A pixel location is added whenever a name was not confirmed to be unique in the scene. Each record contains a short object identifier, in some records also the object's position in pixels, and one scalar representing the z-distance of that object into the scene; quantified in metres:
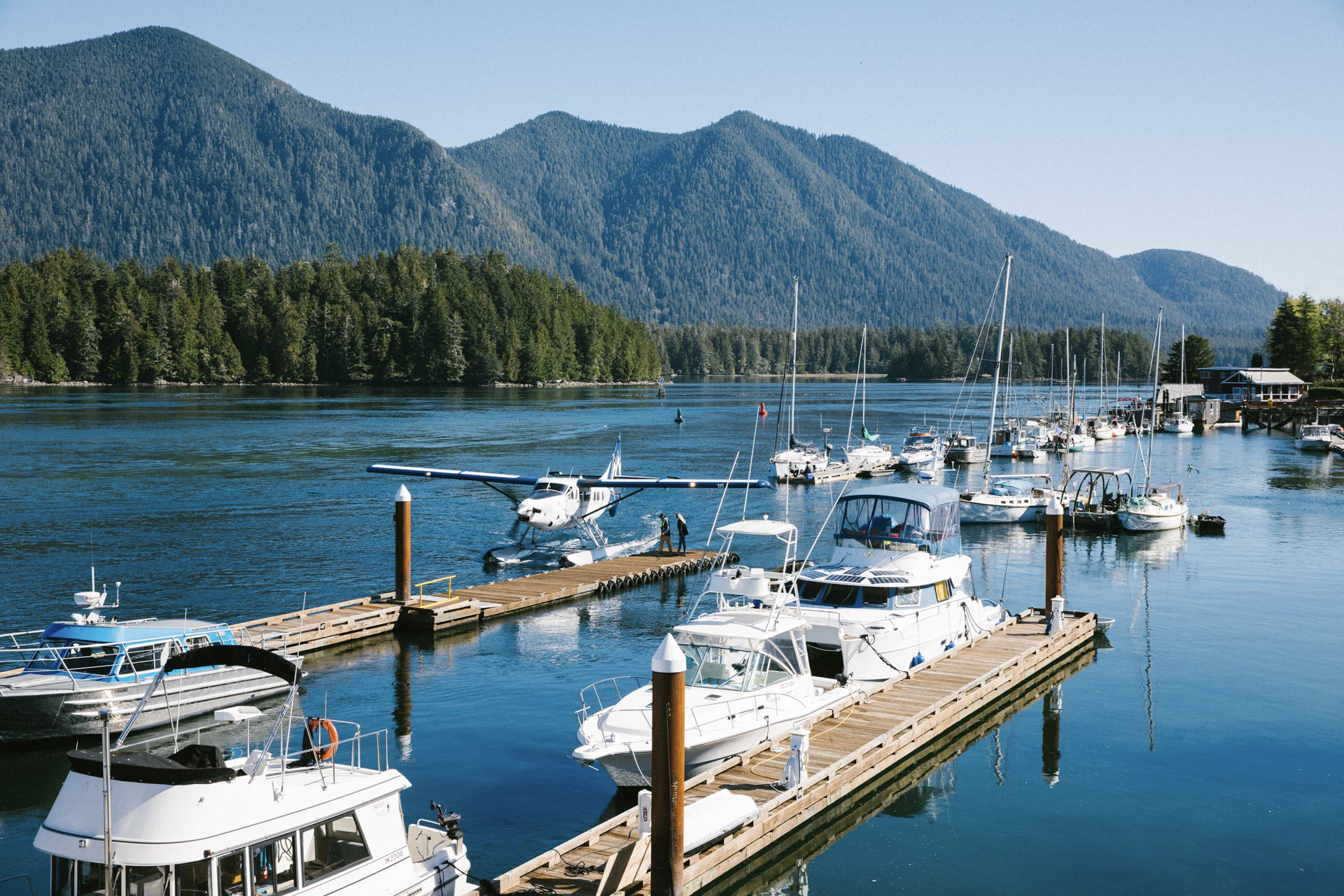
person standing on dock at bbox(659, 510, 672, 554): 41.64
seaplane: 41.09
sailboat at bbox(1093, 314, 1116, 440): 104.19
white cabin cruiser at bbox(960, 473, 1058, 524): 54.28
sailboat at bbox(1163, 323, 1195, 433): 113.31
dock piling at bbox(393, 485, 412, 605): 31.34
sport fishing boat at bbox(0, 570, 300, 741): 21.27
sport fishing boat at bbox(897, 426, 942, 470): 72.69
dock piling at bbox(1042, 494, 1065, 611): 30.88
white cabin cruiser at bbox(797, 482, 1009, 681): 23.98
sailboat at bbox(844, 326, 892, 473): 74.56
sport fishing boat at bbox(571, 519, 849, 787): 18.05
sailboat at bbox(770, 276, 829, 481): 68.12
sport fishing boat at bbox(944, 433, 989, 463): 80.94
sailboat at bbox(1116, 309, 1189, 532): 51.38
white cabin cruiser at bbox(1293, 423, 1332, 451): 93.50
